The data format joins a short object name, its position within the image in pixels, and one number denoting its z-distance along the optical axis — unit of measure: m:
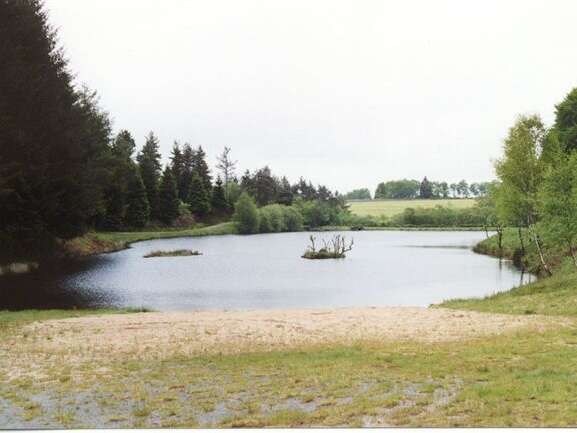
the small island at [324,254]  55.19
